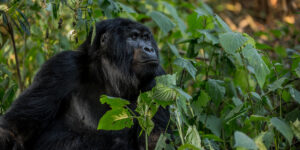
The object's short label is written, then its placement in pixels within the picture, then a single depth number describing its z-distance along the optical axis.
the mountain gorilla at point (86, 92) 6.28
